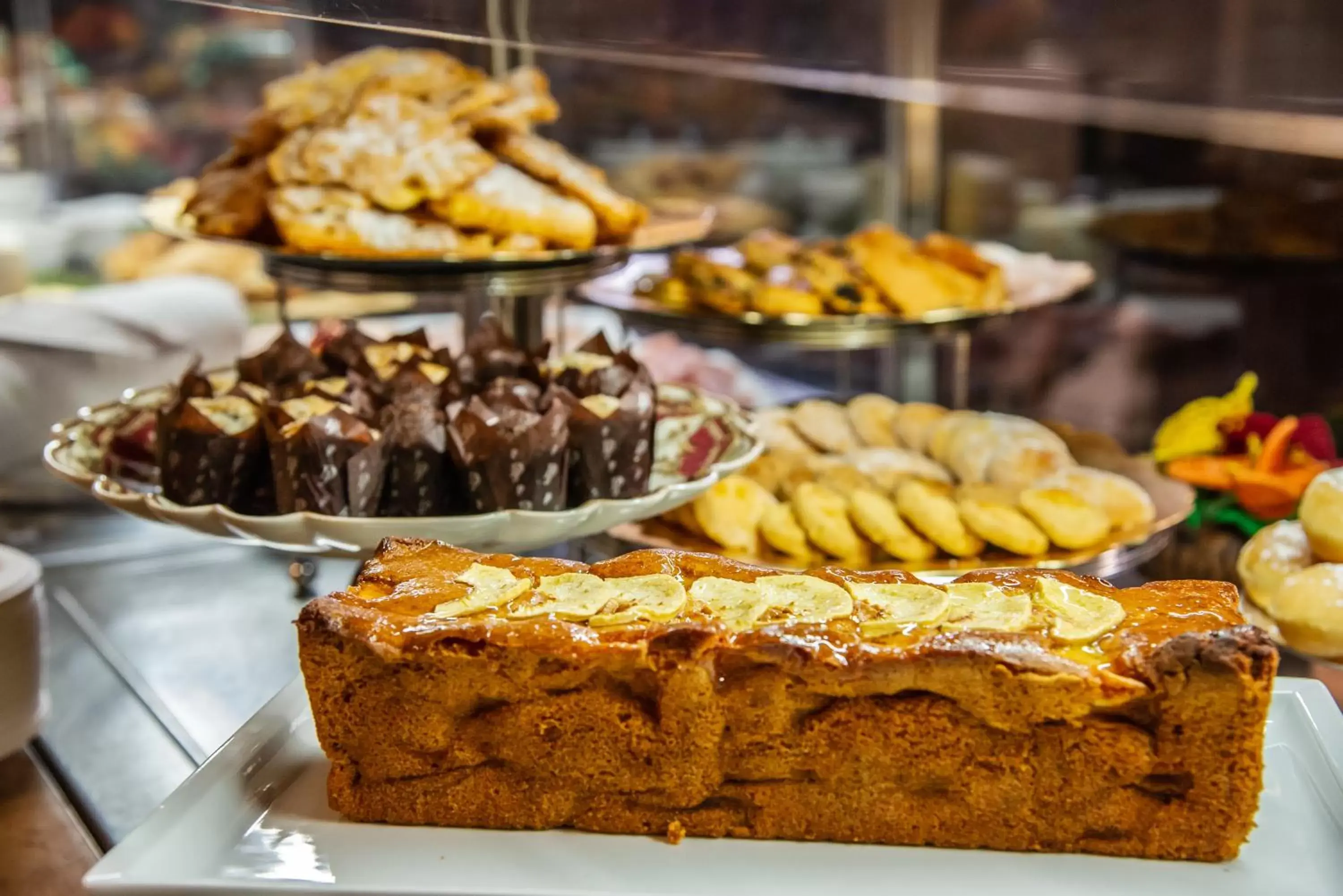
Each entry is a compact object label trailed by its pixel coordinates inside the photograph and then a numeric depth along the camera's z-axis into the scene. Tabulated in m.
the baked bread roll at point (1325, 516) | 1.26
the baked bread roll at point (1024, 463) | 1.57
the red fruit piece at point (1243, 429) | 1.63
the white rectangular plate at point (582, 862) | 0.82
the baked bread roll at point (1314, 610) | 1.19
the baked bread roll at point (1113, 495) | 1.47
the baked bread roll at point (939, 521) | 1.42
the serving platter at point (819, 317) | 1.76
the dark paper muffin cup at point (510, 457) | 1.15
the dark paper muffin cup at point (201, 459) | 1.18
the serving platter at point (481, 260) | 1.43
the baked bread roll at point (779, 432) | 1.73
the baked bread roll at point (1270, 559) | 1.28
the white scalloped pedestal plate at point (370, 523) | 1.10
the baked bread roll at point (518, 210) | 1.46
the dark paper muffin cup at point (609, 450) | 1.20
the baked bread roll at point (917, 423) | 1.77
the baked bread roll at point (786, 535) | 1.46
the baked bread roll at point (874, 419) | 1.81
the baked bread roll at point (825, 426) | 1.77
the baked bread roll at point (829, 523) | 1.44
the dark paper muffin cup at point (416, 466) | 1.17
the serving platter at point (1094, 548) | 1.39
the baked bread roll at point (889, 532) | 1.43
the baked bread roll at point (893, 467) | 1.58
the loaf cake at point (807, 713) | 0.85
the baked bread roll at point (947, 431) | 1.69
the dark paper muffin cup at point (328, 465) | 1.13
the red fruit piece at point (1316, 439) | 1.56
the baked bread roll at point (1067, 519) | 1.40
